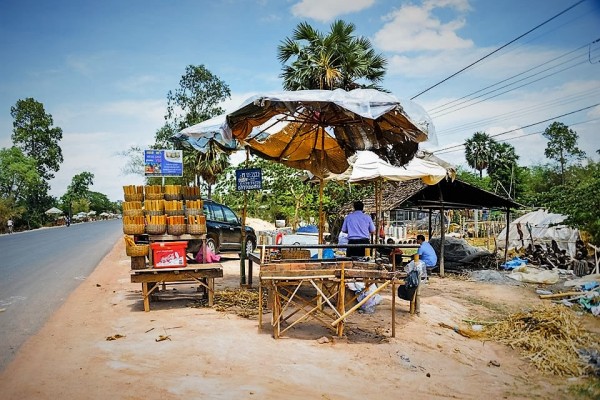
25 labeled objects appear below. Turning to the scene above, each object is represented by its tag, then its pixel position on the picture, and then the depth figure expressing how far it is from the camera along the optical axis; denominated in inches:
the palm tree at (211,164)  1024.9
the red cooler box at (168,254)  275.7
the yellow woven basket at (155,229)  284.7
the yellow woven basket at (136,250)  274.4
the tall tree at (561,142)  2044.8
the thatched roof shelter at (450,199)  516.1
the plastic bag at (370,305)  284.2
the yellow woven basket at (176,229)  291.4
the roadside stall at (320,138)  219.1
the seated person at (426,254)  307.6
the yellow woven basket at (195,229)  296.7
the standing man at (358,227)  307.1
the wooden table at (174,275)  270.7
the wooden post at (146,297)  270.8
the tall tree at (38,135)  1936.5
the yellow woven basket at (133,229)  283.0
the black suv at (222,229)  534.0
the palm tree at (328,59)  642.2
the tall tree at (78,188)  3147.1
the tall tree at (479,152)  2112.5
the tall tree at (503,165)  1902.1
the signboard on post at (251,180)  341.4
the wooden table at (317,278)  215.3
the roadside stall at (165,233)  274.7
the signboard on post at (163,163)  373.1
